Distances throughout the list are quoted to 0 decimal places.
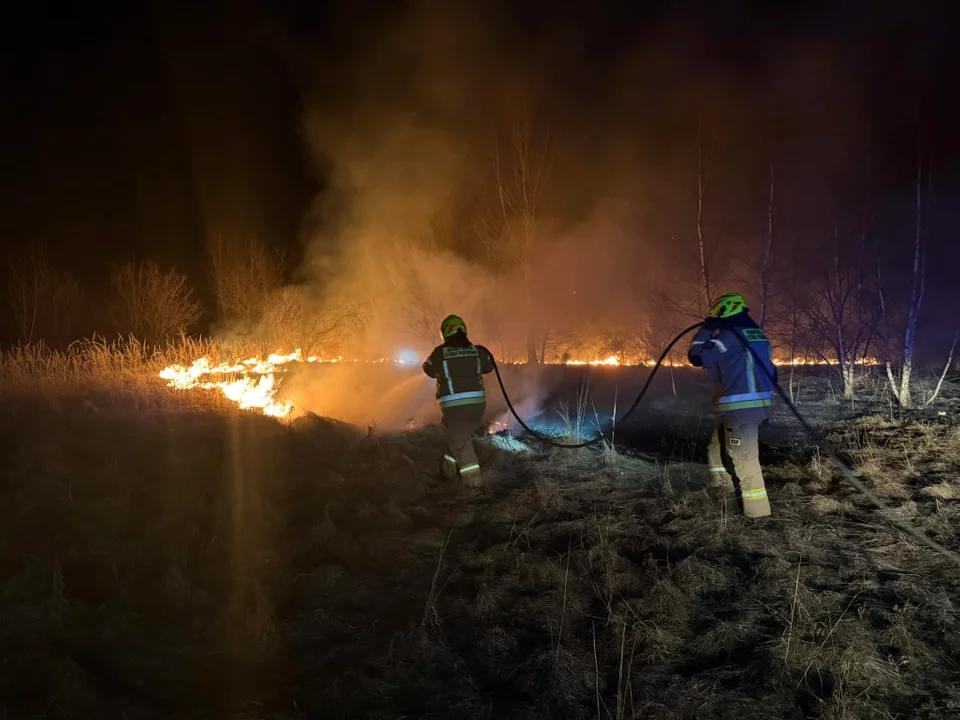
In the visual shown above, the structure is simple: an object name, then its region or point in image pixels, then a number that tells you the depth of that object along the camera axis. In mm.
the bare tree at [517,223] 16688
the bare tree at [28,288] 19469
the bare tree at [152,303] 18375
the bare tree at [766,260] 9508
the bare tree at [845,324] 8915
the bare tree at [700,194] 10117
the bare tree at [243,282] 19641
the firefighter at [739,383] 4426
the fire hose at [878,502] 3496
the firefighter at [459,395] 5594
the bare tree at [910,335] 7500
